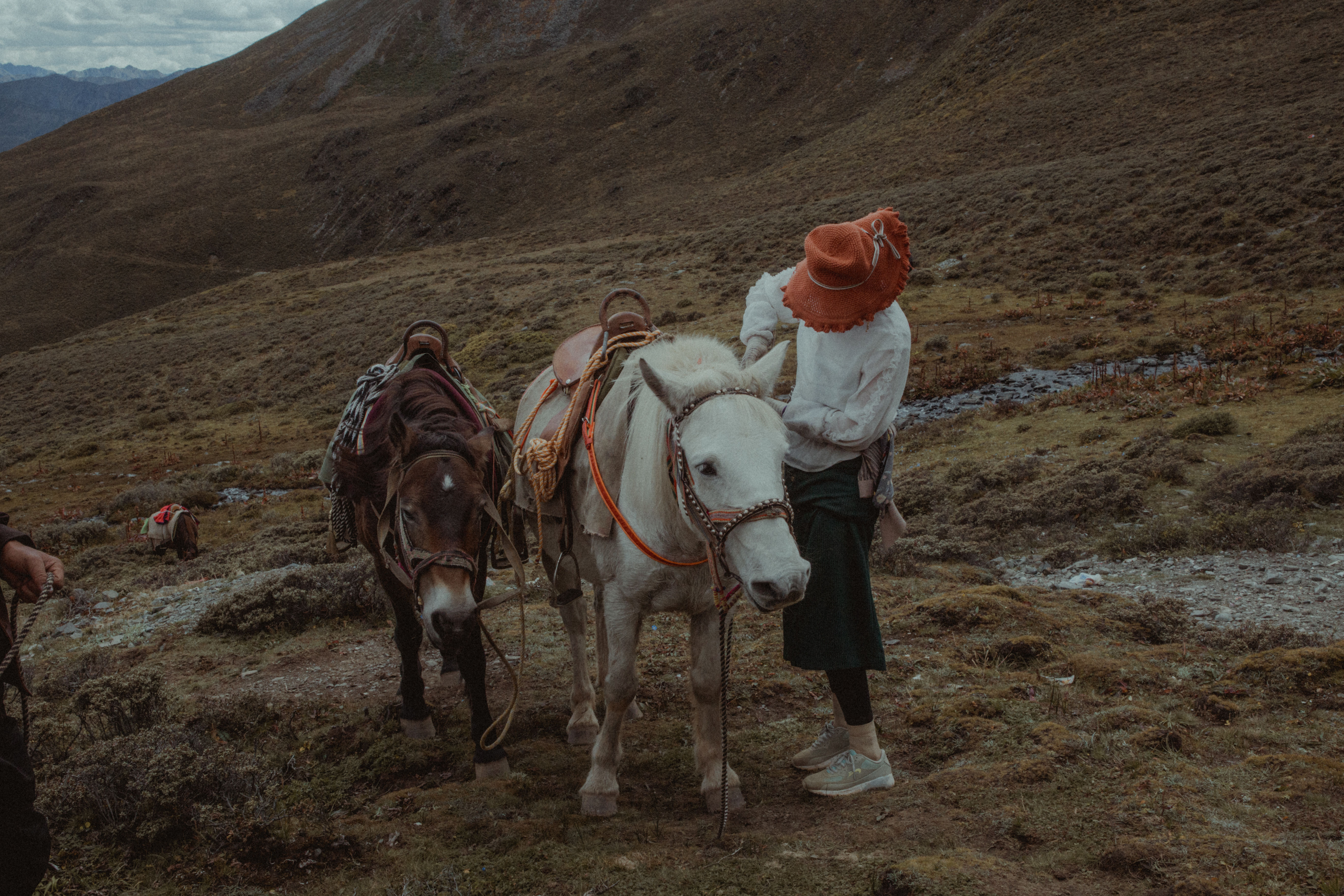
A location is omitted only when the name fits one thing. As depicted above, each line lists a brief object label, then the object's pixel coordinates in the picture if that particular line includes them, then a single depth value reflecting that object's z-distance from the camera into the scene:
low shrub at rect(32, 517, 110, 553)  13.16
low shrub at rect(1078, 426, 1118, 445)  9.49
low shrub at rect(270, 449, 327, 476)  17.30
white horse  2.45
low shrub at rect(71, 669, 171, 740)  4.18
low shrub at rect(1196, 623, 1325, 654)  4.41
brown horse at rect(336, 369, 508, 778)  3.19
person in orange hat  2.96
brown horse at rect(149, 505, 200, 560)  11.70
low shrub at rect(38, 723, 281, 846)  3.15
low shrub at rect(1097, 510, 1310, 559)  5.94
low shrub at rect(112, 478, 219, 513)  15.43
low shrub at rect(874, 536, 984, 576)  7.03
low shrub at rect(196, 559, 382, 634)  6.12
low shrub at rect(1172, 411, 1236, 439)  8.66
